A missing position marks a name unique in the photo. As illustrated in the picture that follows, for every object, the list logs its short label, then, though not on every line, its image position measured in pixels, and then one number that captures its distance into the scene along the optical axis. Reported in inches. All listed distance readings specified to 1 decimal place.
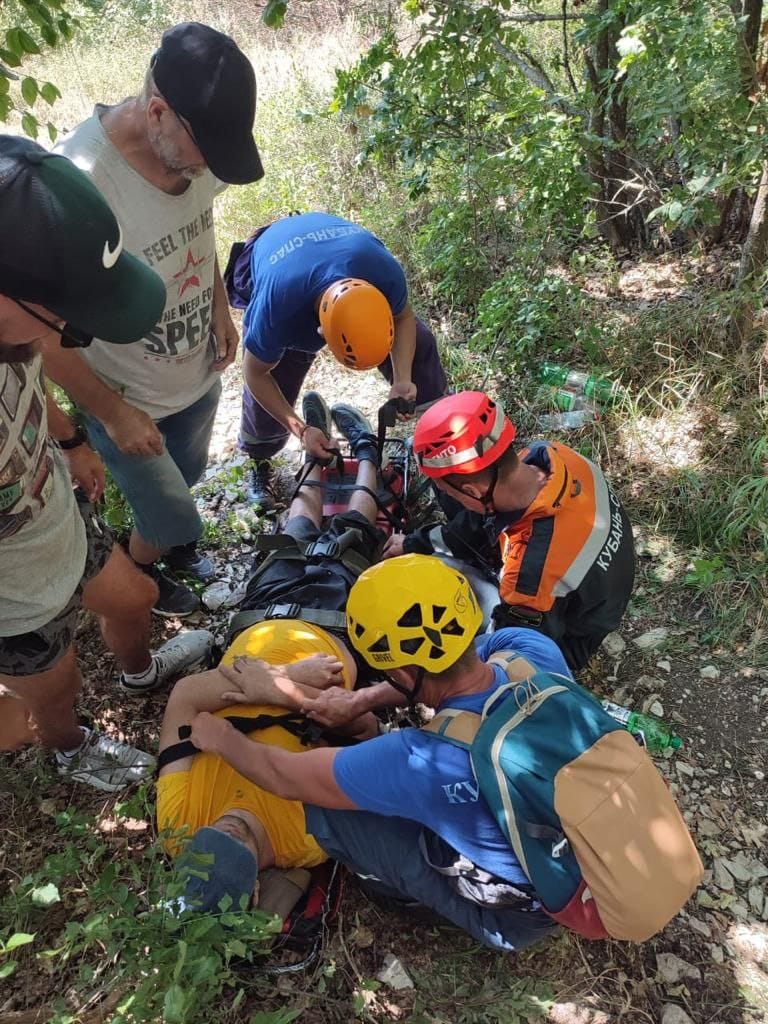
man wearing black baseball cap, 92.0
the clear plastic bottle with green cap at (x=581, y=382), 174.1
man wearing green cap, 60.1
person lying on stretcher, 80.0
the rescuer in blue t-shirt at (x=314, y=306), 129.3
